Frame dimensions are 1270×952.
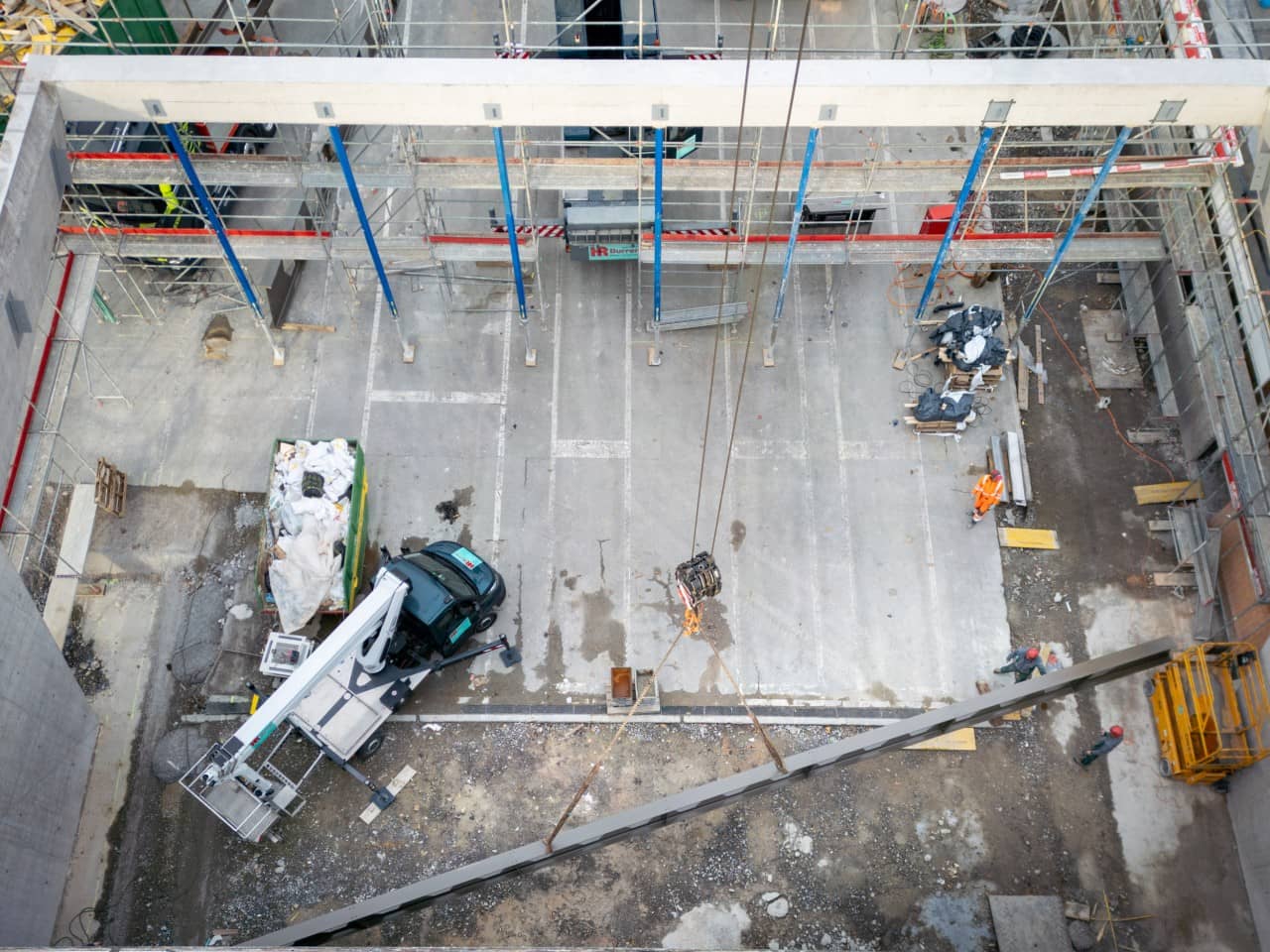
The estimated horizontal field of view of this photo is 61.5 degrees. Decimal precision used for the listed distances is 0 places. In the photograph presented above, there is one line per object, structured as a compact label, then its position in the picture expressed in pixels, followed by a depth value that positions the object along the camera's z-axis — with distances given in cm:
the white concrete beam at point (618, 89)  1673
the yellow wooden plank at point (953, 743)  1811
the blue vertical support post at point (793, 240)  1808
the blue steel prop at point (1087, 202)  1762
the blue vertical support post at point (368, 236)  1762
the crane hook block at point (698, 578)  1648
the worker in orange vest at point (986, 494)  1958
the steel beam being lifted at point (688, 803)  1488
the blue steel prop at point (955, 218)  1783
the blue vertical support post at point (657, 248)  1780
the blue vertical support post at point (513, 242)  1784
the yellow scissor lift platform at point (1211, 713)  1720
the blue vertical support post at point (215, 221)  1772
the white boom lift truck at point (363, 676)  1595
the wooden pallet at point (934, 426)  2067
